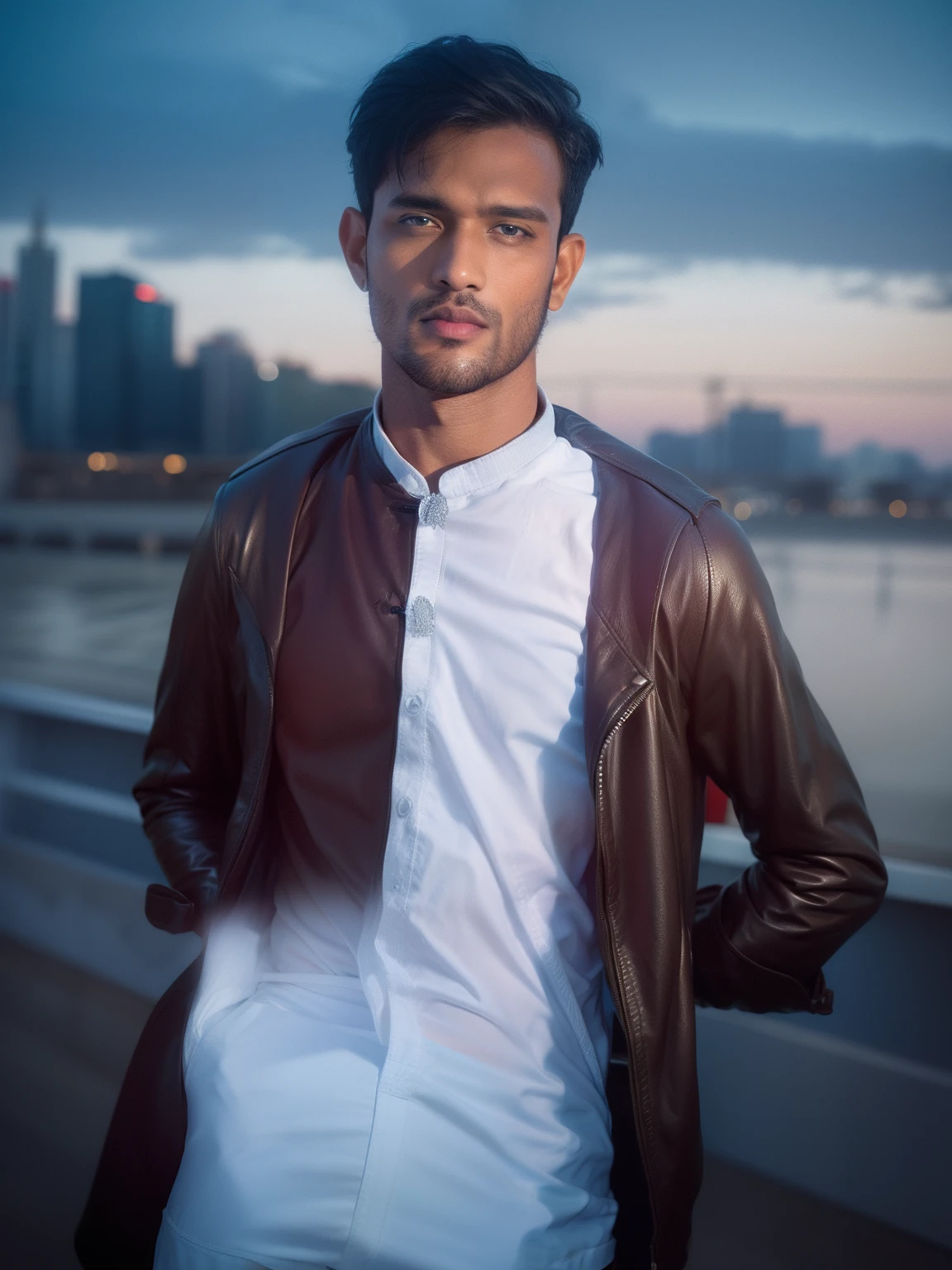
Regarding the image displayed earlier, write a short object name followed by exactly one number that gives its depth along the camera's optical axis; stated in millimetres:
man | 1000
